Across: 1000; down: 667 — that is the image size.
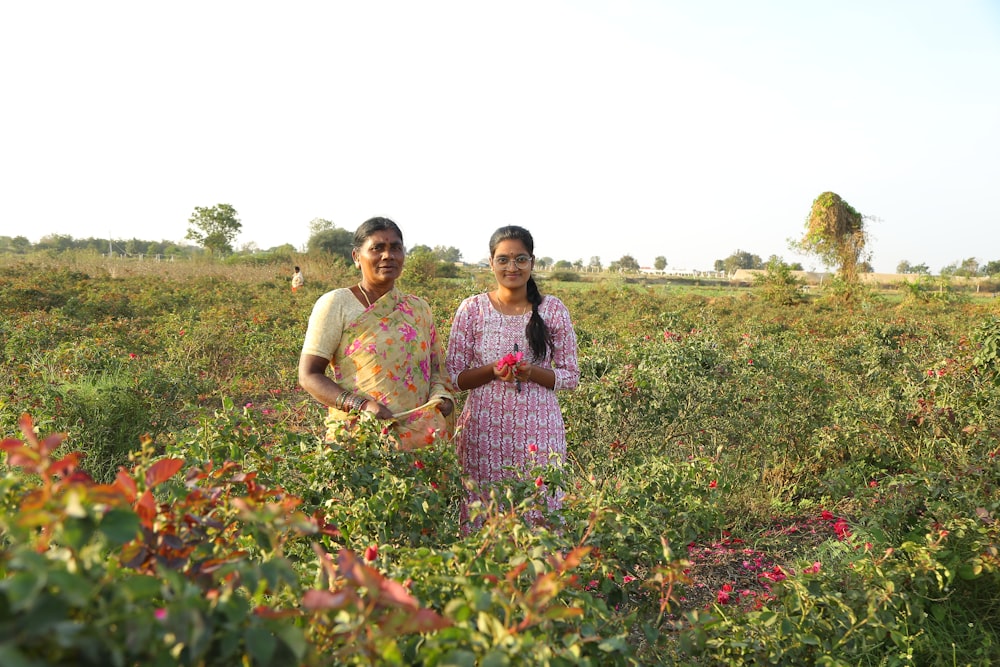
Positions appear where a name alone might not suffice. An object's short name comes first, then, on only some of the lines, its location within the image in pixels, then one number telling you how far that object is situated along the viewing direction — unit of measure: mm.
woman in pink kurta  2430
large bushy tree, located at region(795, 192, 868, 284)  21953
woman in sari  2166
